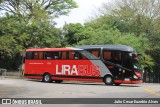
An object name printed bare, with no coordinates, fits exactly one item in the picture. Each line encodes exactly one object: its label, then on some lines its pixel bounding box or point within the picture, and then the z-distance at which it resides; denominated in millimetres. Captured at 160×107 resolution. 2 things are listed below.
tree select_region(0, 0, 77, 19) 38860
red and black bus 23258
